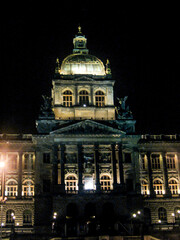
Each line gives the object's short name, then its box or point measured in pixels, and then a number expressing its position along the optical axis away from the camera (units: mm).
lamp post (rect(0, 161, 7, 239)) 67775
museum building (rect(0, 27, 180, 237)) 61875
